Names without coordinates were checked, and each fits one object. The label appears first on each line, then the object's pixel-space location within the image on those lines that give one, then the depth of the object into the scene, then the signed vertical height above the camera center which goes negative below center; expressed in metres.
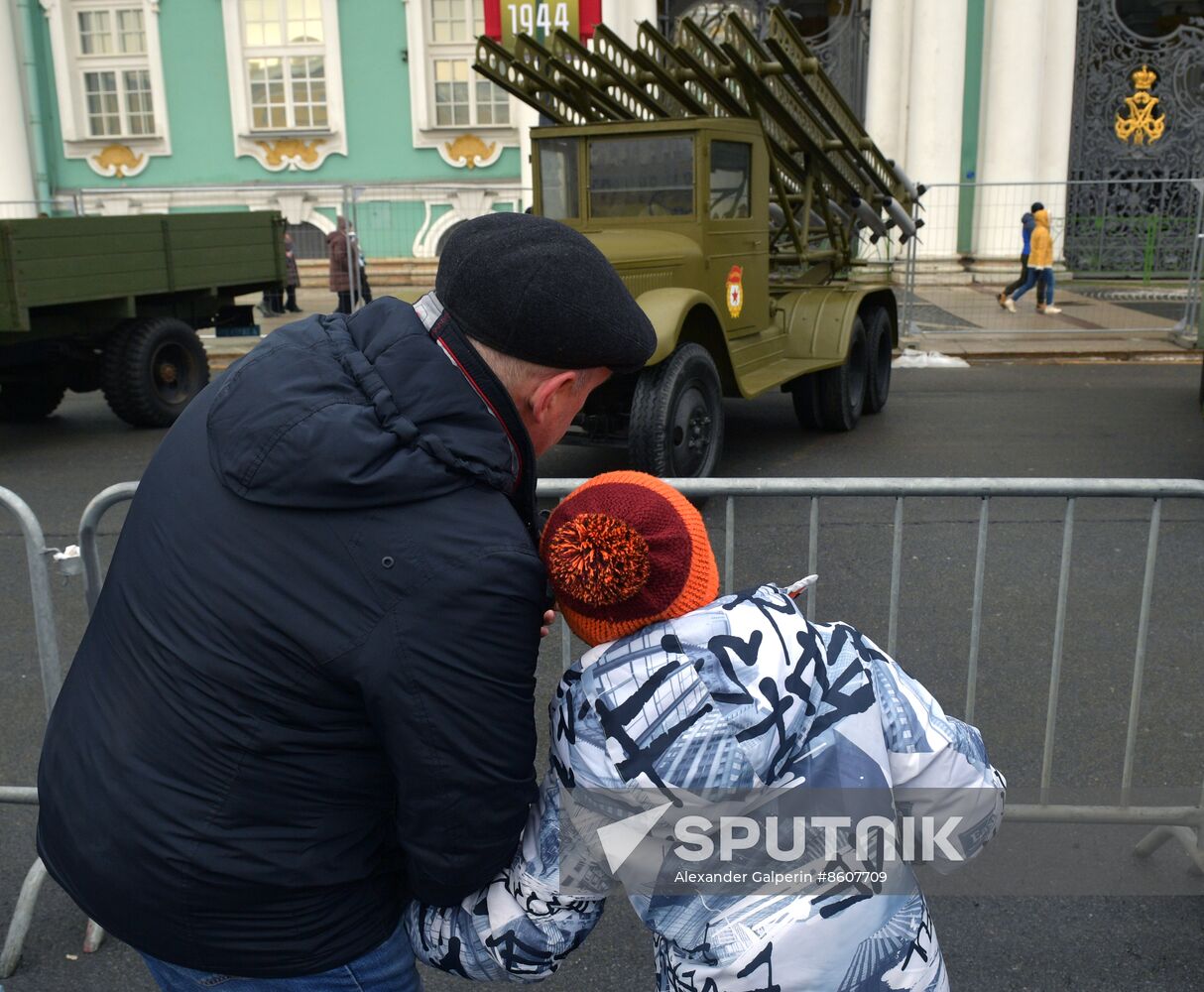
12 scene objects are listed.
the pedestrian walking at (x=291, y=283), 16.54 -0.95
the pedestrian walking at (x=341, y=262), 15.66 -0.68
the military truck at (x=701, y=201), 6.91 +0.02
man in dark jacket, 1.29 -0.45
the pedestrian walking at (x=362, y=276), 15.85 -0.88
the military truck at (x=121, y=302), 8.35 -0.67
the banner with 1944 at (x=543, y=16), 17.69 +2.77
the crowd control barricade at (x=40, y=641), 2.81 -1.02
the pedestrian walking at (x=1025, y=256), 15.84 -0.75
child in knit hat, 1.39 -0.68
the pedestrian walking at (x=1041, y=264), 15.39 -0.84
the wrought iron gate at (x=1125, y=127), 18.52 +1.14
